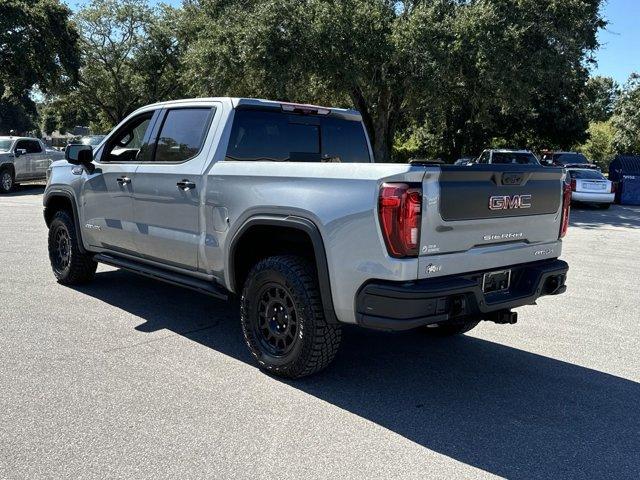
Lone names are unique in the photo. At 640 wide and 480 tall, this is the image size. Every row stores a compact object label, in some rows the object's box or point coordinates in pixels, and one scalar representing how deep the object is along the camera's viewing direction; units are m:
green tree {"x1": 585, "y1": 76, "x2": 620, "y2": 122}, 66.16
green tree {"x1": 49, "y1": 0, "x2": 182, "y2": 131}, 35.19
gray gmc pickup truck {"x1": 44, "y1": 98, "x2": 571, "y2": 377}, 3.54
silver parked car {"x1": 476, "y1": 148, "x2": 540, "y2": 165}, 18.77
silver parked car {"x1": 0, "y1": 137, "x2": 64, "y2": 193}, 20.03
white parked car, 19.42
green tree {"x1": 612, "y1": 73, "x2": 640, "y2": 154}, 42.88
